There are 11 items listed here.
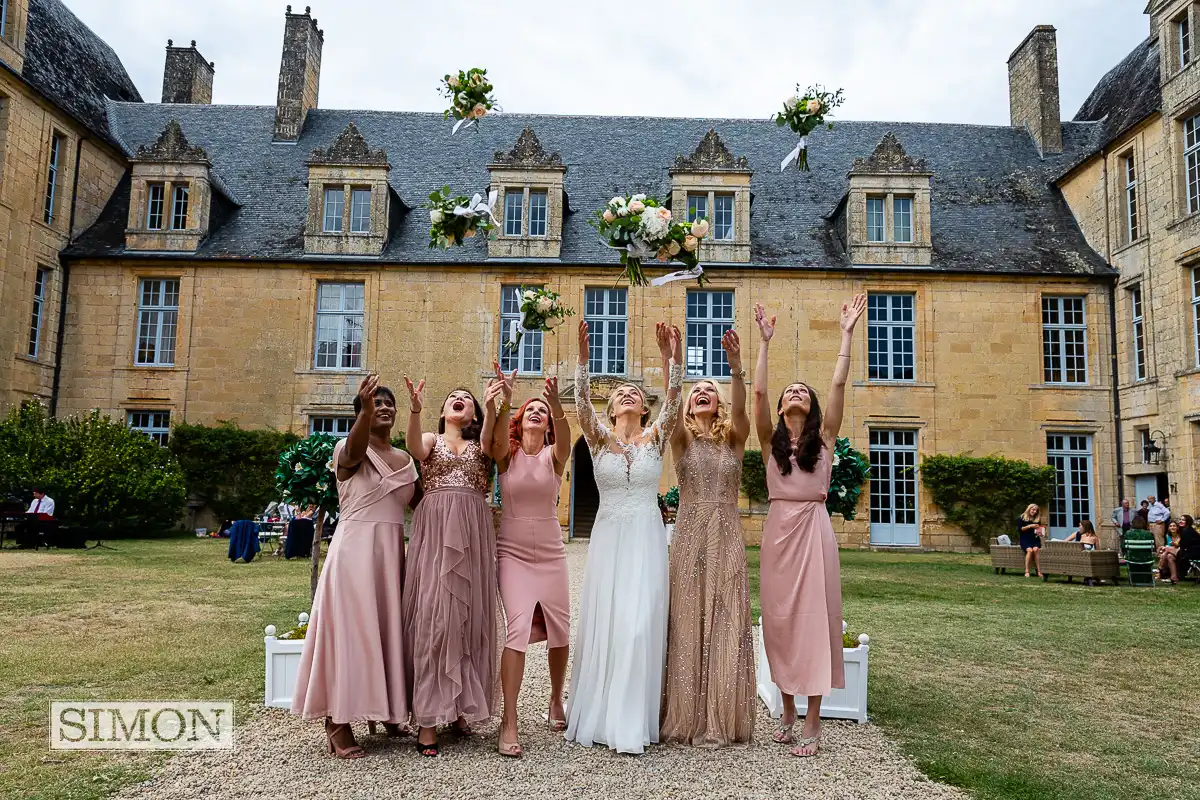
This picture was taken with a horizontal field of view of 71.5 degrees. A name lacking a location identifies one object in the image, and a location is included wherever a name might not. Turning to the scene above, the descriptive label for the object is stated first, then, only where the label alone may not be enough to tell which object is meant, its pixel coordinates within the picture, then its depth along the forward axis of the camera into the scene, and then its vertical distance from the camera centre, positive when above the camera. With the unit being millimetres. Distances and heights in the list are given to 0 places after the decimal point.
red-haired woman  4316 -286
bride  4137 -540
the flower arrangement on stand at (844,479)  5312 +57
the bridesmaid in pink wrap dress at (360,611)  3898 -641
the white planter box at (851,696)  4754 -1198
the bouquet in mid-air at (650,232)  4551 +1378
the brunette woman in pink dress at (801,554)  4273 -350
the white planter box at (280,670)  4785 -1127
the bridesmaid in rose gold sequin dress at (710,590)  4242 -546
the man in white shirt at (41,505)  13914 -632
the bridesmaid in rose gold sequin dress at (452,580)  3990 -500
